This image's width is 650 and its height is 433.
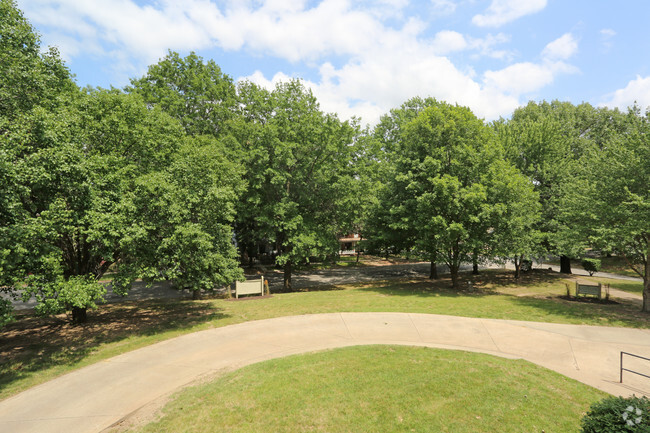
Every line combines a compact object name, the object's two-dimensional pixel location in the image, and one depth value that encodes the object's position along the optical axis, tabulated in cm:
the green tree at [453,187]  1811
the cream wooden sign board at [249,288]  1828
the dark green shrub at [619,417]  438
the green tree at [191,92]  2530
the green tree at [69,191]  867
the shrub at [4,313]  814
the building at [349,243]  5531
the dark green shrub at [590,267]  2902
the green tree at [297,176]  1972
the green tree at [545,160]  2516
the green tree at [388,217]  2075
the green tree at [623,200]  1412
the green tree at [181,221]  1159
